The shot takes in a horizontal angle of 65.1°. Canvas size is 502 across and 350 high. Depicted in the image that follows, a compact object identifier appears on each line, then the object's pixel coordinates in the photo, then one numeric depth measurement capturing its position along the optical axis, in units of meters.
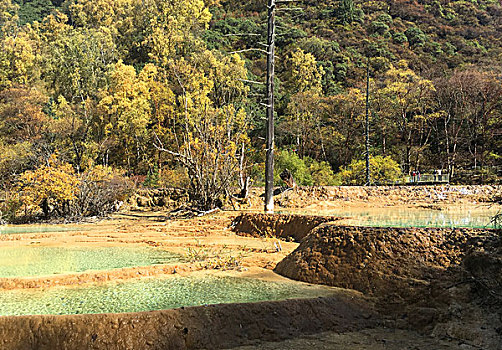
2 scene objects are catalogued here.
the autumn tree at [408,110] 30.03
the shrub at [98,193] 15.37
